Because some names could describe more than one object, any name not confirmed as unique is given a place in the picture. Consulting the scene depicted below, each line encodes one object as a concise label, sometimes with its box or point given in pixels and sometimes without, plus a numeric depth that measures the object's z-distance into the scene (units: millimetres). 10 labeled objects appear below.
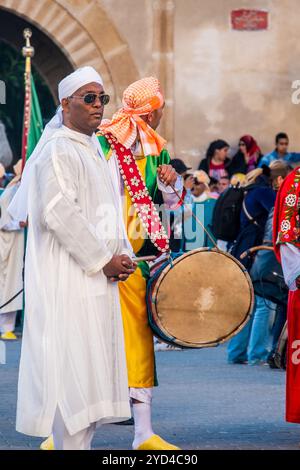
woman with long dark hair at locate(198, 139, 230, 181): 20672
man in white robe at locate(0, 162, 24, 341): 17817
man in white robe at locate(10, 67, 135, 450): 7398
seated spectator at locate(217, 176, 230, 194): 19514
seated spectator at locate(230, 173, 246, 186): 15025
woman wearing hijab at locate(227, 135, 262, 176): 20797
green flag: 18062
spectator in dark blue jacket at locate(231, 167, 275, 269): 13977
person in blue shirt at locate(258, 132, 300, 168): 20641
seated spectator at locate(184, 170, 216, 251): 16234
